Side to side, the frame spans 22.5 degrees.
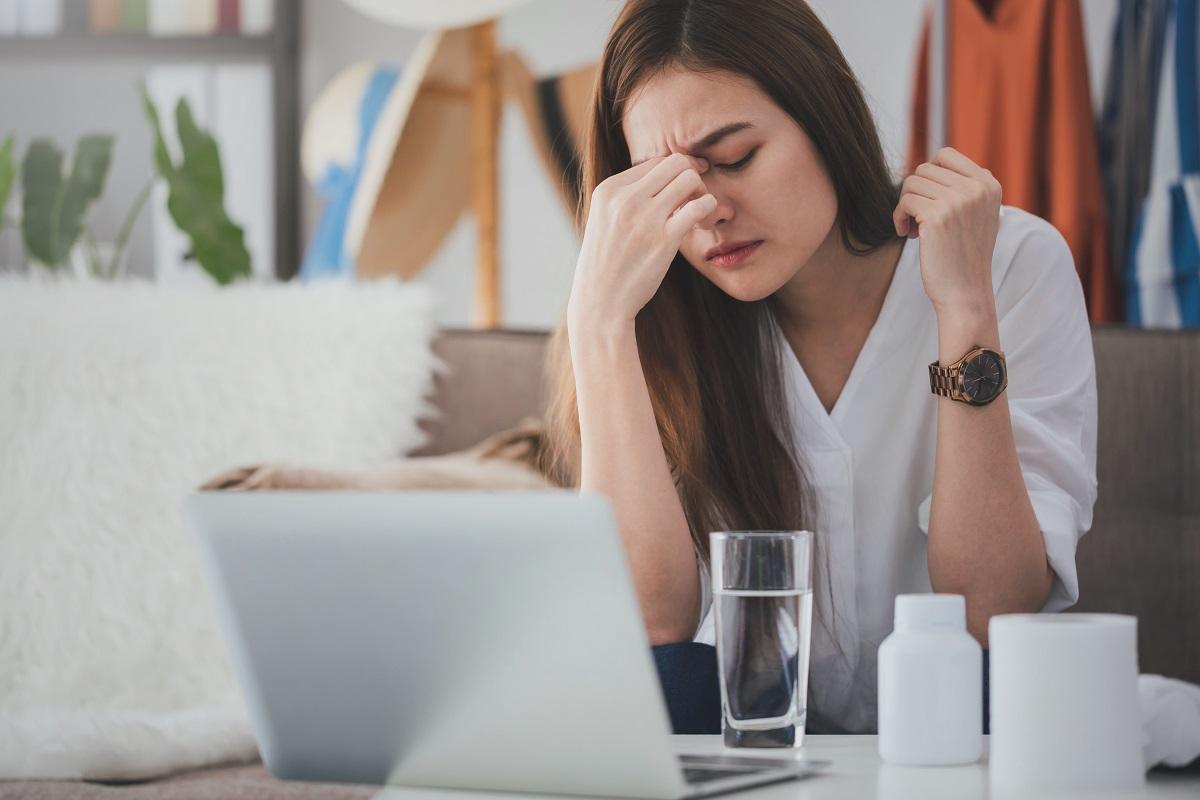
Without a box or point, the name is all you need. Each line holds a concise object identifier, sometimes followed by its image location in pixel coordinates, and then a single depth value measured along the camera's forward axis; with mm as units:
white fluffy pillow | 3061
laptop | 1673
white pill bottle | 1794
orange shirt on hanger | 4351
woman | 2283
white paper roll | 1719
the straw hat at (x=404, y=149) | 4973
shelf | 6301
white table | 1730
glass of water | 1870
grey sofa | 3054
